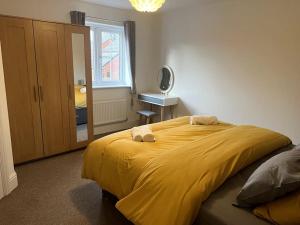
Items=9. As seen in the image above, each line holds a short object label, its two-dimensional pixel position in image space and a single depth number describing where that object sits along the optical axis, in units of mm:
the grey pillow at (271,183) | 1217
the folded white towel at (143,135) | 2143
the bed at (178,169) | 1350
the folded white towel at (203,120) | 2730
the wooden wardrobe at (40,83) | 2767
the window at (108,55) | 4289
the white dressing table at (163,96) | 4289
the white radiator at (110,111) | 4324
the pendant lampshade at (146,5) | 2039
